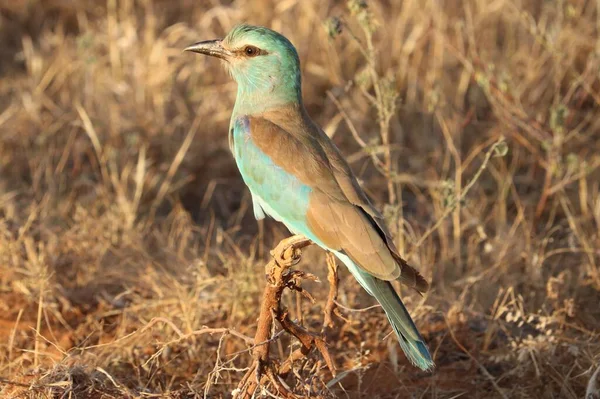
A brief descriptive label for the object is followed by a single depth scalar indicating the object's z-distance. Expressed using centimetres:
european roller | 581
